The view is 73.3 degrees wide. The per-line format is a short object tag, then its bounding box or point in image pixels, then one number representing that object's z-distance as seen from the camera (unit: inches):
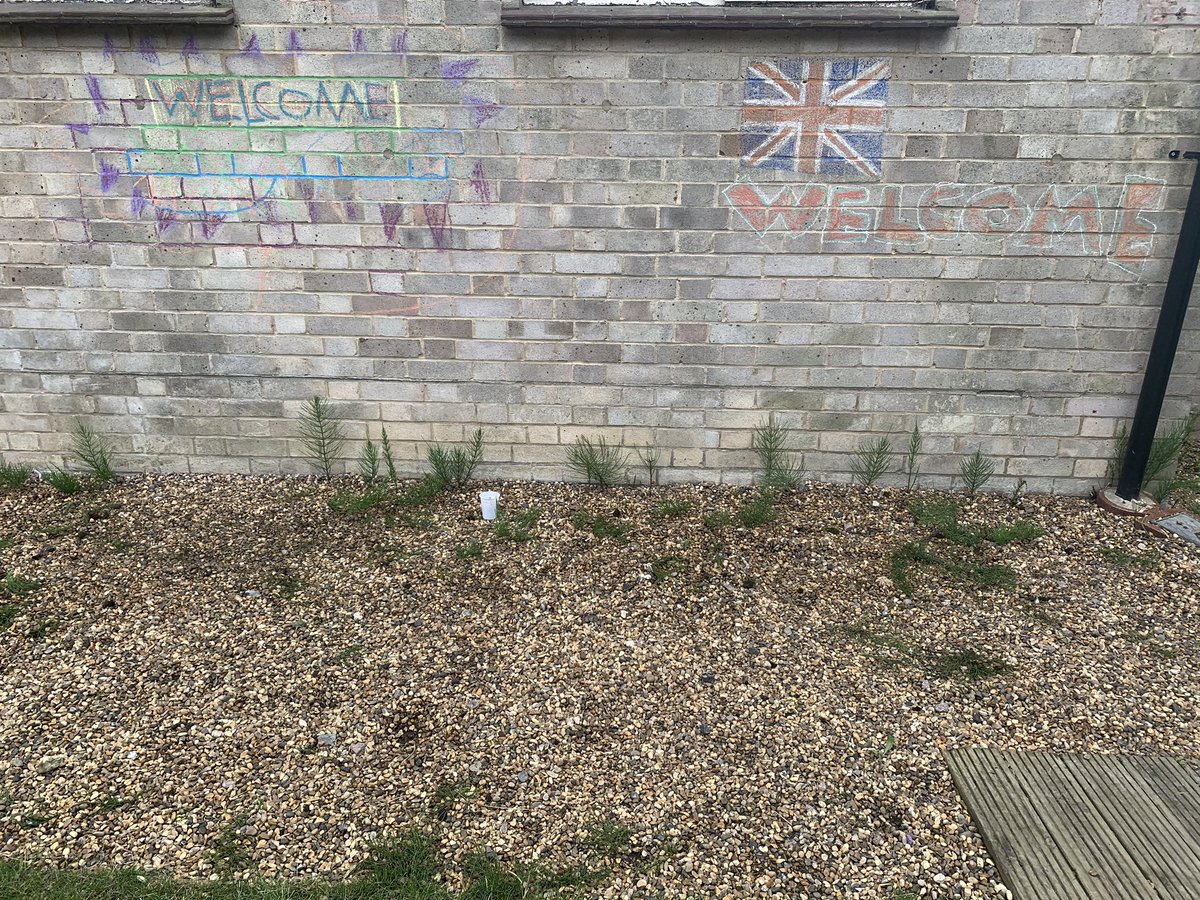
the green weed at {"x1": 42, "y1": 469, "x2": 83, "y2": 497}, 181.5
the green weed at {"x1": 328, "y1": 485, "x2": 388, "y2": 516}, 175.0
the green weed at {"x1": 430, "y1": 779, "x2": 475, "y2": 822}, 100.9
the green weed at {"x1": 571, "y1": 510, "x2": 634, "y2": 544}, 166.9
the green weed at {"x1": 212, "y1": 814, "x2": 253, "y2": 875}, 93.3
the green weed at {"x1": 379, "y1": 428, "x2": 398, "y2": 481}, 185.8
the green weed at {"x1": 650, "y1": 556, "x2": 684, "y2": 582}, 153.3
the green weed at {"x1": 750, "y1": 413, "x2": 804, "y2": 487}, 181.8
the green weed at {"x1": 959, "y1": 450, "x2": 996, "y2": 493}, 180.7
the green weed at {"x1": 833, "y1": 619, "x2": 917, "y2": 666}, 130.6
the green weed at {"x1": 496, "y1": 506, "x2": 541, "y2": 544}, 165.8
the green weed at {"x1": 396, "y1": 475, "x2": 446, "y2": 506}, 179.8
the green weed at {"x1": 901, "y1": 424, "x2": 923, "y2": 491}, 180.2
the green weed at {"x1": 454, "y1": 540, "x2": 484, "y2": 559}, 159.3
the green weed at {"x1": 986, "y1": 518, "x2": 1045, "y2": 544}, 164.2
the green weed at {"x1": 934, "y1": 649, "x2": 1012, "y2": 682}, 127.0
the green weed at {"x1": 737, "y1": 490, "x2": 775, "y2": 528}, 170.4
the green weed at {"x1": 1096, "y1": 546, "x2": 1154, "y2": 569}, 156.6
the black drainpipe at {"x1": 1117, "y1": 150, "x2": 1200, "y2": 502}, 156.9
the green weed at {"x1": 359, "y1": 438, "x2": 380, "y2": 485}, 185.5
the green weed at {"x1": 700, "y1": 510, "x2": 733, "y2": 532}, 169.6
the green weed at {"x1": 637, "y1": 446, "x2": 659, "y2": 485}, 184.7
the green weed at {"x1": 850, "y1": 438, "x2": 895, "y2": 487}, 181.6
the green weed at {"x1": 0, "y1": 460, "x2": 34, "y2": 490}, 183.3
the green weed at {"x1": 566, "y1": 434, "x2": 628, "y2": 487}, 184.7
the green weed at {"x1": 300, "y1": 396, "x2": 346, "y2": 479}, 183.6
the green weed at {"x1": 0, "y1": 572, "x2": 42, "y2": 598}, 144.5
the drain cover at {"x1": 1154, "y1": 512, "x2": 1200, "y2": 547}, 164.1
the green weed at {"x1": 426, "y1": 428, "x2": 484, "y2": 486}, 184.5
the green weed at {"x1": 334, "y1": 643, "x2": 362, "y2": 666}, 129.8
